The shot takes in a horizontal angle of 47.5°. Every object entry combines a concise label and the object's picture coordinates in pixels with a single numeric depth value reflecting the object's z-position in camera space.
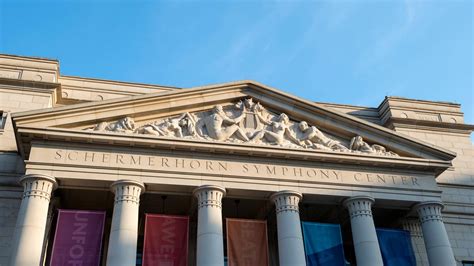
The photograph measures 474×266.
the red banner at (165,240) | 22.33
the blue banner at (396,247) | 24.62
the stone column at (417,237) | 27.27
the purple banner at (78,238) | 21.66
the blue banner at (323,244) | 23.67
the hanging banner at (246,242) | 23.08
